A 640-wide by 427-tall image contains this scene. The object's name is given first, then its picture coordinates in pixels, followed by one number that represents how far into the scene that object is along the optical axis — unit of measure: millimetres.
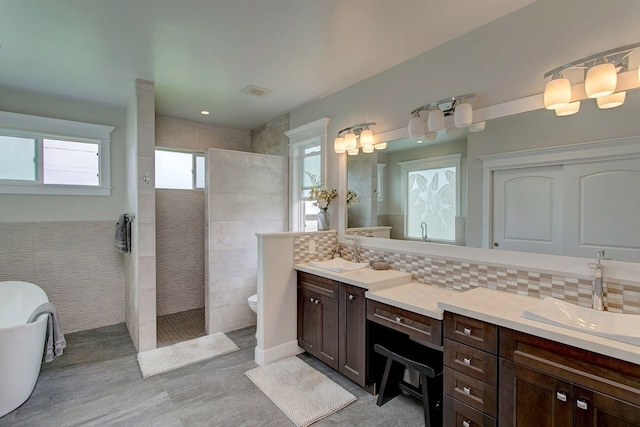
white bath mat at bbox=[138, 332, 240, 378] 2783
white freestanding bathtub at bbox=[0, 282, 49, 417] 2084
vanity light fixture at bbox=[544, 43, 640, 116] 1557
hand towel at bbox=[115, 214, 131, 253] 3402
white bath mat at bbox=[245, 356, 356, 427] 2168
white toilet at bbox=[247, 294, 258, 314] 3387
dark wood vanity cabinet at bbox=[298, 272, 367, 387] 2357
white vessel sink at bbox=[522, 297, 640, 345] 1302
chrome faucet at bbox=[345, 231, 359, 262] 3047
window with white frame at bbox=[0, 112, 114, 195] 3270
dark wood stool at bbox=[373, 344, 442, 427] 1961
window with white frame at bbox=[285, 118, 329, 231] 3723
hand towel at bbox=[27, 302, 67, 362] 2357
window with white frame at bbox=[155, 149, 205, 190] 4262
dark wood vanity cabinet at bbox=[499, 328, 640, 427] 1184
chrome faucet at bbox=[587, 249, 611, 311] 1575
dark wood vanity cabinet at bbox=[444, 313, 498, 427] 1549
